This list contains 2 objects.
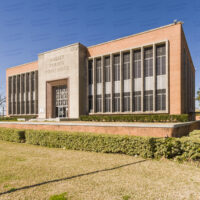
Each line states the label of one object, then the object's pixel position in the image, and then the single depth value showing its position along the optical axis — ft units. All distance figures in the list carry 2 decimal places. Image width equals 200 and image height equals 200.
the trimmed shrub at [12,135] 44.42
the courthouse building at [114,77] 62.23
